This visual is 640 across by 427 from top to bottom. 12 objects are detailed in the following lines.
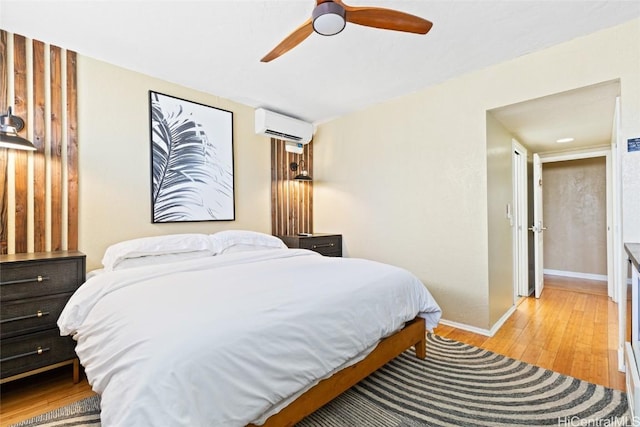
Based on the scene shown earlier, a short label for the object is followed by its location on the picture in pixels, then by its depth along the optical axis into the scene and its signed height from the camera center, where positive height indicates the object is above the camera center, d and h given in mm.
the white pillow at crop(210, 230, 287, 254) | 2900 -265
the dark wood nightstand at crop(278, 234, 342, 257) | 3654 -353
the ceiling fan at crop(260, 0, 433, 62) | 1516 +1080
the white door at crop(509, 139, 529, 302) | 3664 -116
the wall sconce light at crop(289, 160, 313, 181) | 3982 +630
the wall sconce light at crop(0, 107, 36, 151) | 1980 +547
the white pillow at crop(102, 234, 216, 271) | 2326 -268
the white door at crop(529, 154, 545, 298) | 4117 -216
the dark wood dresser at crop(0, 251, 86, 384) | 1844 -599
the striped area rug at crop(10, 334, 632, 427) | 1649 -1141
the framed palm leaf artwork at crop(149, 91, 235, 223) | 2943 +584
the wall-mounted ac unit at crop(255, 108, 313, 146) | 3668 +1144
